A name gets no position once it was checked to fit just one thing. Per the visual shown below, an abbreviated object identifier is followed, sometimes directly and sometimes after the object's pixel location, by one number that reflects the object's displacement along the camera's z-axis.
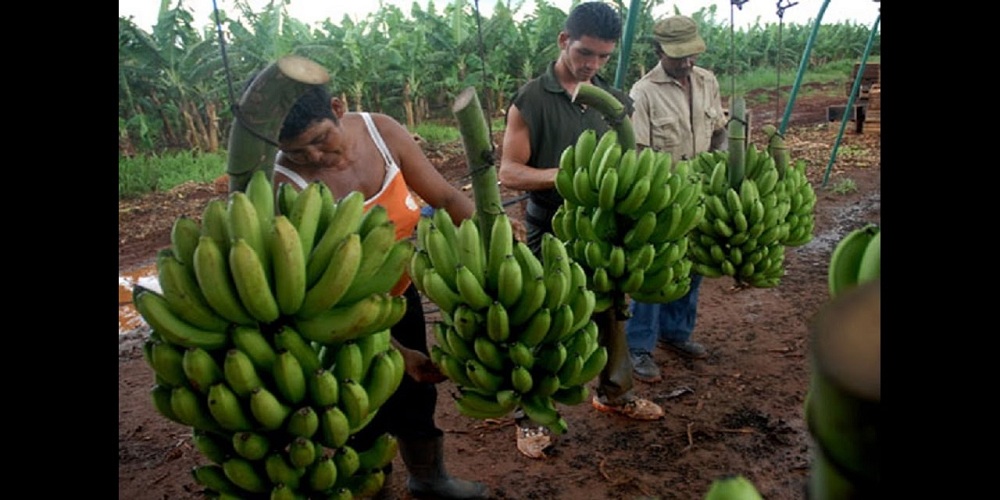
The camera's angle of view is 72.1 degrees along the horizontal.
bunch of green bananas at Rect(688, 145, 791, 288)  2.47
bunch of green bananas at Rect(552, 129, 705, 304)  1.95
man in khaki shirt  3.67
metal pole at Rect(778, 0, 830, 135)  3.78
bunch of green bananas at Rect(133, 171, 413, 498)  1.23
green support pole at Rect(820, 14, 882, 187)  6.36
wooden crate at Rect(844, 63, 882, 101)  11.55
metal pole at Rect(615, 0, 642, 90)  2.40
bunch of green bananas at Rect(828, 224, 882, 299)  0.57
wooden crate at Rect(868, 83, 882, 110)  10.03
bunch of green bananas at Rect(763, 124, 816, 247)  2.75
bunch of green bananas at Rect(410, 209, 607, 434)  1.50
